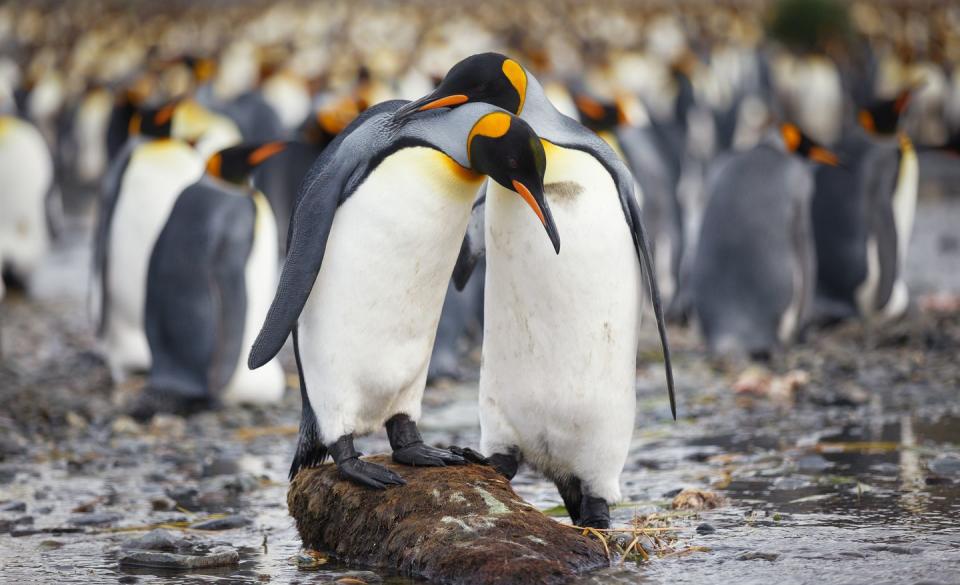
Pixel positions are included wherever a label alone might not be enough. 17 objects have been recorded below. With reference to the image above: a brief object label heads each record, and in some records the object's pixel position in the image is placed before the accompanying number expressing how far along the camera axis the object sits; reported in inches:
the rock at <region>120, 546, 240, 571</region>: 295.9
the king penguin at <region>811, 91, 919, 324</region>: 660.1
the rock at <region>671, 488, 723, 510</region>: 333.1
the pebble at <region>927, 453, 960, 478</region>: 355.6
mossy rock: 273.1
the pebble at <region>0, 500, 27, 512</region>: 358.3
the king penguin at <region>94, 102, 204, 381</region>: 583.2
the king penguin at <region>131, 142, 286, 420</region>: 507.8
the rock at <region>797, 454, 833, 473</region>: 372.8
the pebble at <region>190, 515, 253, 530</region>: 337.5
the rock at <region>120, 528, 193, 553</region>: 310.7
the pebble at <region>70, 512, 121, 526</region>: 344.2
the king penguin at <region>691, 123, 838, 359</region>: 589.3
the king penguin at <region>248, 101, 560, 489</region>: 296.2
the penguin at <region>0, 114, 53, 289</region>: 839.1
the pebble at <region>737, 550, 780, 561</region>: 281.0
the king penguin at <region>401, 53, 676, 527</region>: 303.9
